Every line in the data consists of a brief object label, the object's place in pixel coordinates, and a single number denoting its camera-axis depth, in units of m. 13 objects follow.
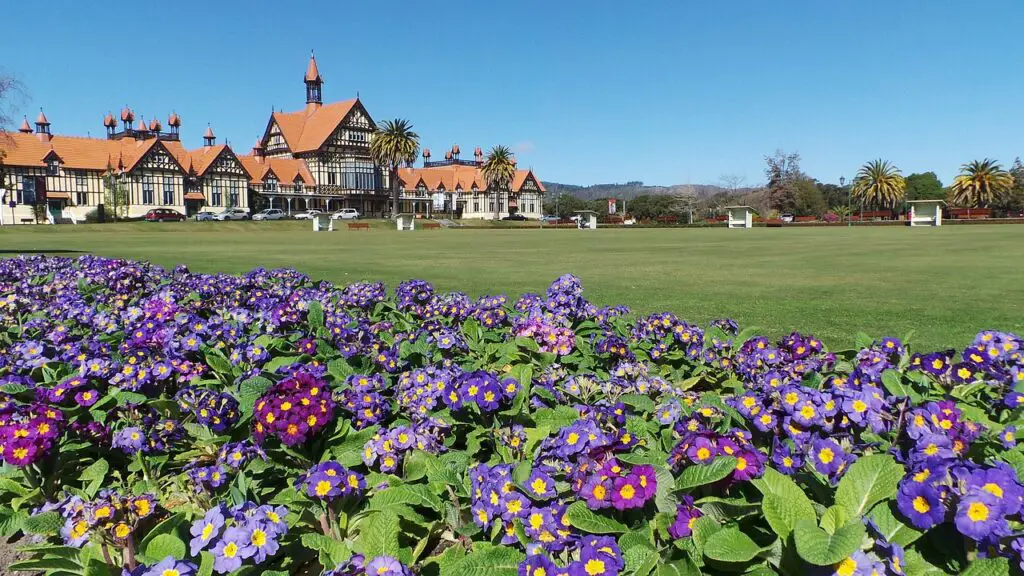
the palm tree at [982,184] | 72.00
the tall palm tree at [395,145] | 68.12
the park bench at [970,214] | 59.50
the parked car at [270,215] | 58.22
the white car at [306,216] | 59.25
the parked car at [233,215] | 56.56
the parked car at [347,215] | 63.53
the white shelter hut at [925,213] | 50.88
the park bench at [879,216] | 72.26
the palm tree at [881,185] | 80.38
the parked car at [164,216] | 55.91
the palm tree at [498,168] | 77.88
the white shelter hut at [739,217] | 54.36
